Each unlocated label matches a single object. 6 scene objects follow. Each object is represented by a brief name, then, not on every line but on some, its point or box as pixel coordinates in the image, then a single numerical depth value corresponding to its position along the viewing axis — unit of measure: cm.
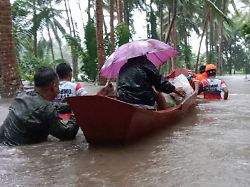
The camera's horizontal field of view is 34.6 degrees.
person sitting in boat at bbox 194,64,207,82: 952
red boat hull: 443
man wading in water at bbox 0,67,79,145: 464
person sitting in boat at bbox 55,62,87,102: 579
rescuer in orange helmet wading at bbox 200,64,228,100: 953
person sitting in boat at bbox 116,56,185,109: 537
